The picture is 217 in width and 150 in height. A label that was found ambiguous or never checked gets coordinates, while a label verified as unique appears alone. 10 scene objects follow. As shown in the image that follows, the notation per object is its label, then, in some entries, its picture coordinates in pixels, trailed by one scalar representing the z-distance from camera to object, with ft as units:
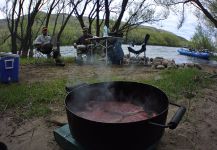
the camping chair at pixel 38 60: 20.16
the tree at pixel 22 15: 33.31
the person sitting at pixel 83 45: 21.61
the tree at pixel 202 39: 67.51
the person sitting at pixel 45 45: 19.59
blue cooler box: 12.91
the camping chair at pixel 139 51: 21.86
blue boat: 47.18
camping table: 19.75
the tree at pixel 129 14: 31.85
